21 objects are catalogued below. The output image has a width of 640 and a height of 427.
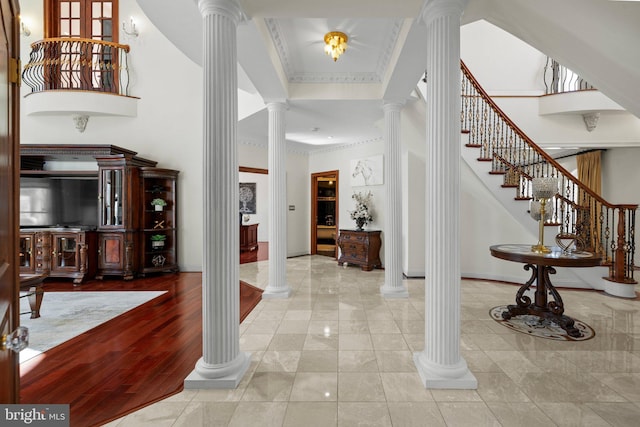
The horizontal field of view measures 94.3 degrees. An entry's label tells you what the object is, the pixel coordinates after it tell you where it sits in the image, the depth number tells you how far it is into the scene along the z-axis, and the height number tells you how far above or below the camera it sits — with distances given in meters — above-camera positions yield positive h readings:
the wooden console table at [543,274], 2.71 -0.68
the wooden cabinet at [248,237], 8.39 -0.82
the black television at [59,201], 5.30 +0.15
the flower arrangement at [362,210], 6.26 -0.02
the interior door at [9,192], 0.94 +0.06
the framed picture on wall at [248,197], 10.88 +0.46
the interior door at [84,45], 5.53 +3.14
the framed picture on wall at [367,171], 6.29 +0.85
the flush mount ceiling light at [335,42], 3.09 +1.77
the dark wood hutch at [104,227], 4.91 -0.30
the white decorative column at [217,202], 2.09 +0.05
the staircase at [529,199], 4.18 +0.15
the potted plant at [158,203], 5.44 +0.12
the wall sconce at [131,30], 5.68 +3.45
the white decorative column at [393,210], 4.21 +0.00
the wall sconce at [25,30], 5.56 +3.38
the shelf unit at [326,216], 8.08 -0.18
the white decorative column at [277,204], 4.17 +0.07
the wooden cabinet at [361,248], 5.93 -0.79
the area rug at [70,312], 2.84 -1.24
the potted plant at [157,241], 5.44 -0.58
